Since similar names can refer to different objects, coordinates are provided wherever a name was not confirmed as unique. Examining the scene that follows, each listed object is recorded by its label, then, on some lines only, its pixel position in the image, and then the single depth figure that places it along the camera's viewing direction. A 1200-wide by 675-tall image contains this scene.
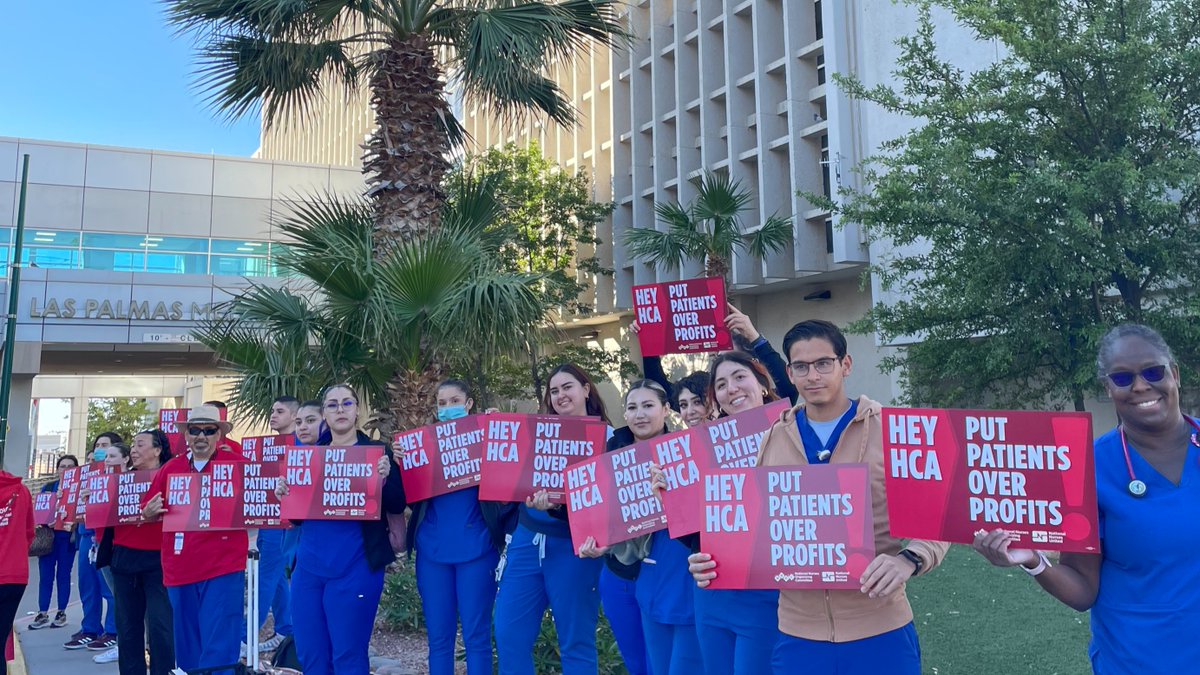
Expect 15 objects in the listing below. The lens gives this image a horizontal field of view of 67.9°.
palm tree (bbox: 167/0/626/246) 10.46
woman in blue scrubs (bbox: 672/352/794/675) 3.39
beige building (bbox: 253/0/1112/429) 19.30
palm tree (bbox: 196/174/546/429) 8.73
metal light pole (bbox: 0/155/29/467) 13.88
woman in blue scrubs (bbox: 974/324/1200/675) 2.43
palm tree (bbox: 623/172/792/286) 17.88
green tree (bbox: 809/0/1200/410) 9.66
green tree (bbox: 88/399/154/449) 50.47
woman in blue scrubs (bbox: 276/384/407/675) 5.19
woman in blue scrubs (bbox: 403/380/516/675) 5.20
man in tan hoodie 2.91
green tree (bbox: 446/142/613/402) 23.92
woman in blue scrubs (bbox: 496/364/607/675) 4.82
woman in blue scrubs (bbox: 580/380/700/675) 4.07
